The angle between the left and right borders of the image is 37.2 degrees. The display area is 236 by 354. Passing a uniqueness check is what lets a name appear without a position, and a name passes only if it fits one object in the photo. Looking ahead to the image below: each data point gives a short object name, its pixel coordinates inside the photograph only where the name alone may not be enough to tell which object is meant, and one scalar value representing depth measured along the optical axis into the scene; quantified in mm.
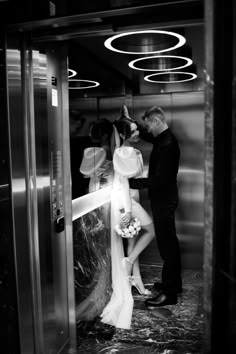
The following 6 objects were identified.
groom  3197
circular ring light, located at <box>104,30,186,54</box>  2588
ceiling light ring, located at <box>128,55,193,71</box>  3158
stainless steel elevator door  1925
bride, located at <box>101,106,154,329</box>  2982
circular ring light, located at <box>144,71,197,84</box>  3735
